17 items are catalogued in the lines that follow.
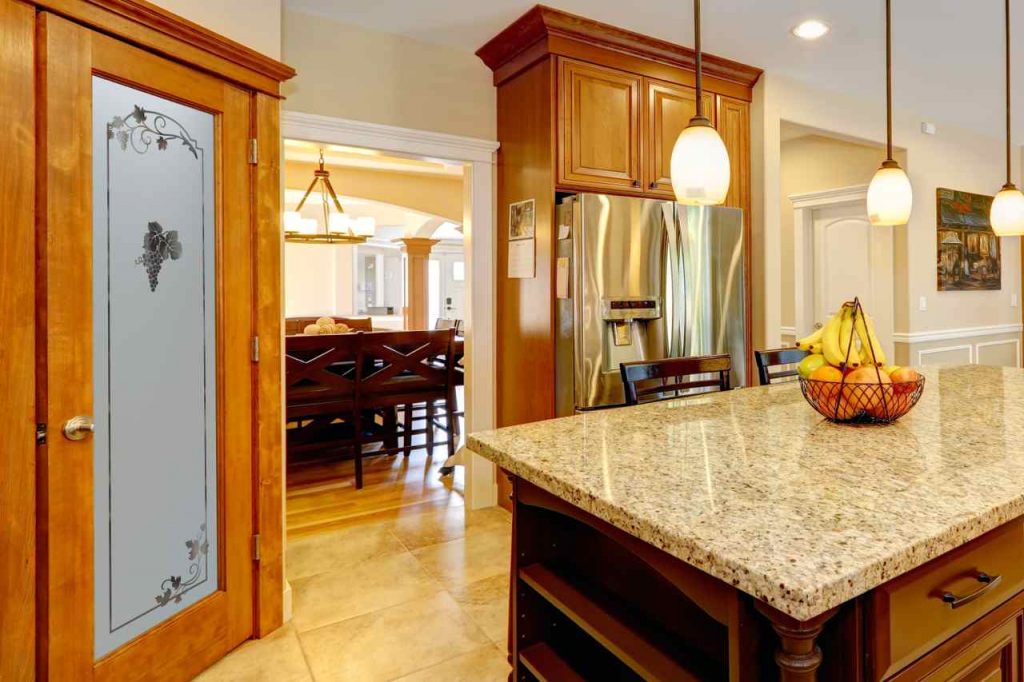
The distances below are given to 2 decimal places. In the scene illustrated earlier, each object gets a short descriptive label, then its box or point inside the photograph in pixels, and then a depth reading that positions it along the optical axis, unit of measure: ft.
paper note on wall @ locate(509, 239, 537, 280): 10.06
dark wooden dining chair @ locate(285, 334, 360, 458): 11.51
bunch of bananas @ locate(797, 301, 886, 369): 4.84
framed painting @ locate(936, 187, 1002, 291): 15.33
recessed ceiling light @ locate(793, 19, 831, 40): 9.66
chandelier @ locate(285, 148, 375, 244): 16.90
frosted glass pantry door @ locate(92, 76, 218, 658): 5.42
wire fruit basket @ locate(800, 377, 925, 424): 4.65
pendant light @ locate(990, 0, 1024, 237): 7.05
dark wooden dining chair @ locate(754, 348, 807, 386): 7.52
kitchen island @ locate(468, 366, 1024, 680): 2.49
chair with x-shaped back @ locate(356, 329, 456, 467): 12.47
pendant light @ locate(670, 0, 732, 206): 4.90
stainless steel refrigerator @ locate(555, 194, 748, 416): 9.27
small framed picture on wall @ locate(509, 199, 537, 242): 10.02
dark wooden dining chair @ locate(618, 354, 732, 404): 6.28
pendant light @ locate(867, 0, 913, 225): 6.23
